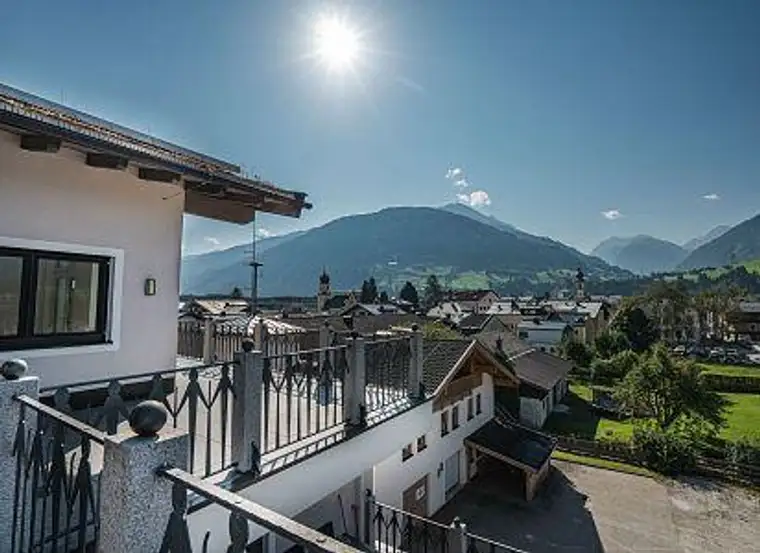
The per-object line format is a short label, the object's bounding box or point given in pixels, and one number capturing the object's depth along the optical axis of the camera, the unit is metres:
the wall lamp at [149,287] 6.55
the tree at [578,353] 46.42
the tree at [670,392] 25.77
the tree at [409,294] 101.81
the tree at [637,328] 55.00
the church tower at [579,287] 99.84
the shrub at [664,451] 20.12
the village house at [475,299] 86.12
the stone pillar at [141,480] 2.03
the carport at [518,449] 16.66
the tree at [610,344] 48.50
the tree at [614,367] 40.94
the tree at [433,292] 112.21
